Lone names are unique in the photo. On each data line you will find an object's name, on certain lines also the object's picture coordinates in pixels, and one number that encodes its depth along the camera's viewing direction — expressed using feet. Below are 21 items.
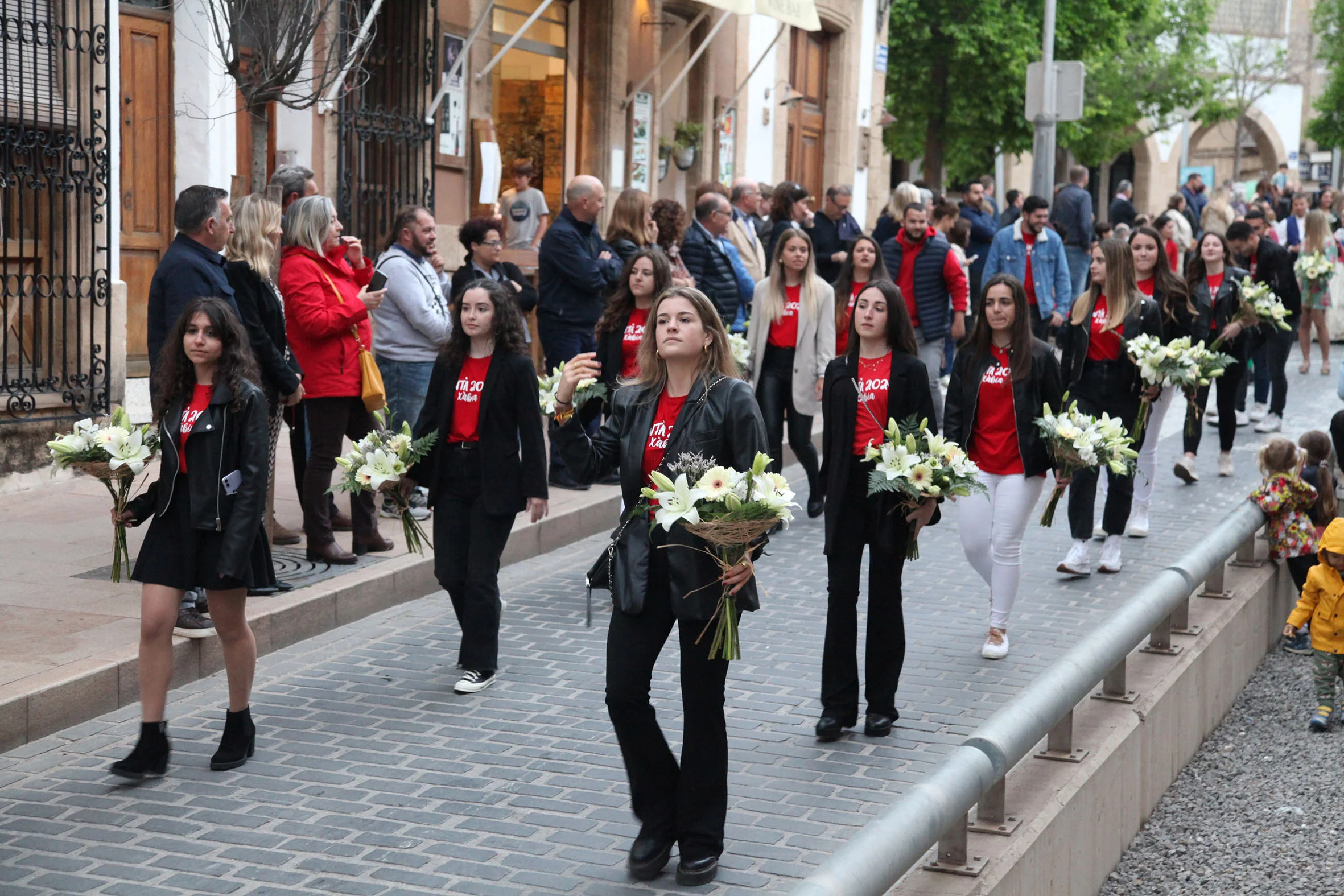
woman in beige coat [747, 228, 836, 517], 34.58
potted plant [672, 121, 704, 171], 63.98
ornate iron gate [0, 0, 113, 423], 34.45
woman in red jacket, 28.17
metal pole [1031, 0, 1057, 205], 65.72
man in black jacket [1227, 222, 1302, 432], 48.06
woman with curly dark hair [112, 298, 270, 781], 19.29
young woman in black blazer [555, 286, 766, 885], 16.15
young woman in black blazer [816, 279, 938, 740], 21.38
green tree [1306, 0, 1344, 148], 141.59
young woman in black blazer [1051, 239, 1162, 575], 32.27
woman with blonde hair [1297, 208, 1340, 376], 61.62
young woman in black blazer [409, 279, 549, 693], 23.63
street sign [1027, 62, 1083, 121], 65.51
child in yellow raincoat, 25.98
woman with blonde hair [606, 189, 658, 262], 36.60
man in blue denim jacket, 49.78
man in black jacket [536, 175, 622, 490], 36.47
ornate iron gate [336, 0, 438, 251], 46.26
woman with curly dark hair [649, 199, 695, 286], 36.55
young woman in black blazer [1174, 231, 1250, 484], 41.65
